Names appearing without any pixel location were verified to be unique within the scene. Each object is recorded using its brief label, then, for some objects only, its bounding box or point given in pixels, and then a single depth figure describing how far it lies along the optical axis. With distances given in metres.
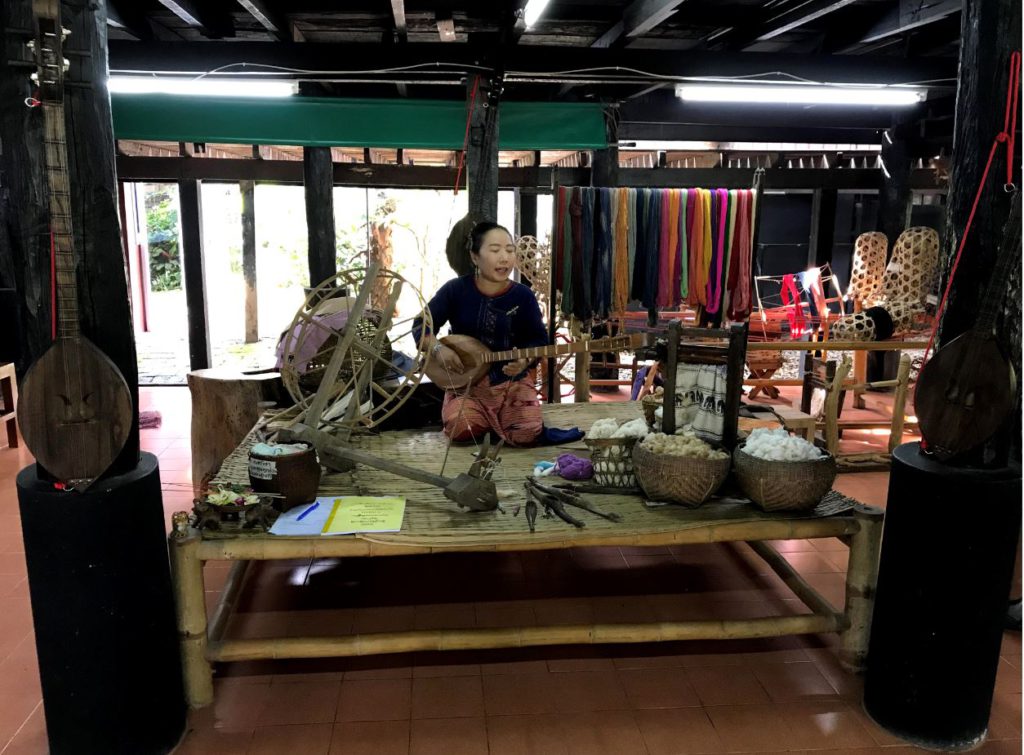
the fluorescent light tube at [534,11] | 4.74
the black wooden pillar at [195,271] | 8.26
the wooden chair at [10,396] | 6.17
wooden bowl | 2.98
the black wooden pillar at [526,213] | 8.88
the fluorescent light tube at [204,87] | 5.91
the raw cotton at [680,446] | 3.10
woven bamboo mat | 2.90
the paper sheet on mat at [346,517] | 2.85
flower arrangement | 2.81
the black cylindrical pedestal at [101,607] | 2.37
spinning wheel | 3.36
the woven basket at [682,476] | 3.04
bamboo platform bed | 2.76
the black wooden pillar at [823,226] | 9.27
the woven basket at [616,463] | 3.36
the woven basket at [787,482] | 2.94
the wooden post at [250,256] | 8.83
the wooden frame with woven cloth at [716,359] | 3.27
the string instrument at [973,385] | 2.46
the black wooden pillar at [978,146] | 2.52
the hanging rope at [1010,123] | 2.46
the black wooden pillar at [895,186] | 8.45
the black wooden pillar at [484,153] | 5.87
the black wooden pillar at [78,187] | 2.31
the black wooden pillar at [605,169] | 7.92
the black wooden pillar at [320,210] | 7.14
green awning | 6.21
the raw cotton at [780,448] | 3.01
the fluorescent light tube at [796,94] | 6.02
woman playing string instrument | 4.21
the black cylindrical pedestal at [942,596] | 2.53
